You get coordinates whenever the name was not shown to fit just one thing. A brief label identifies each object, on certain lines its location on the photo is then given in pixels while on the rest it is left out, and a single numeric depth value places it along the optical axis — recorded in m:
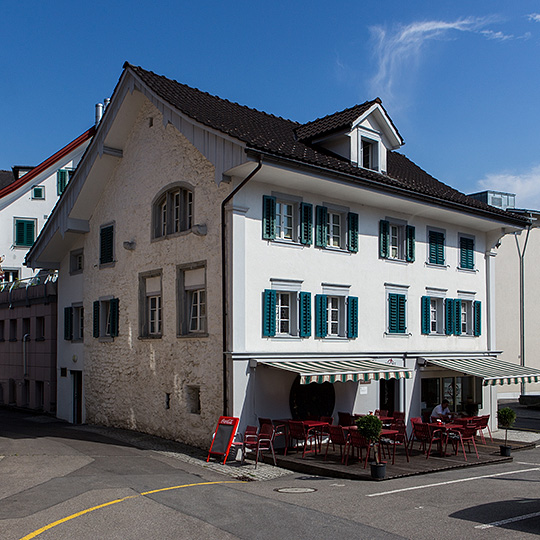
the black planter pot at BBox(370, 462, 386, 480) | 14.12
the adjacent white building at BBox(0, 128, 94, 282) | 35.34
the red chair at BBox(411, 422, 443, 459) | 16.95
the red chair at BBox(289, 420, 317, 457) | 16.53
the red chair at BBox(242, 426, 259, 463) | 16.20
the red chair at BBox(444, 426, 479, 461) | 17.34
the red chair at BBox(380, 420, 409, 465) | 16.06
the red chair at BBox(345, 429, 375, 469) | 15.22
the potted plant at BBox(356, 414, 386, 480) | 14.67
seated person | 19.41
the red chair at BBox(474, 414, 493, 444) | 18.65
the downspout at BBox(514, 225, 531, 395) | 37.03
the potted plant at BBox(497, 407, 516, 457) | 18.78
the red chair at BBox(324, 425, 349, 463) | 15.94
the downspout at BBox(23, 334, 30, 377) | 28.10
